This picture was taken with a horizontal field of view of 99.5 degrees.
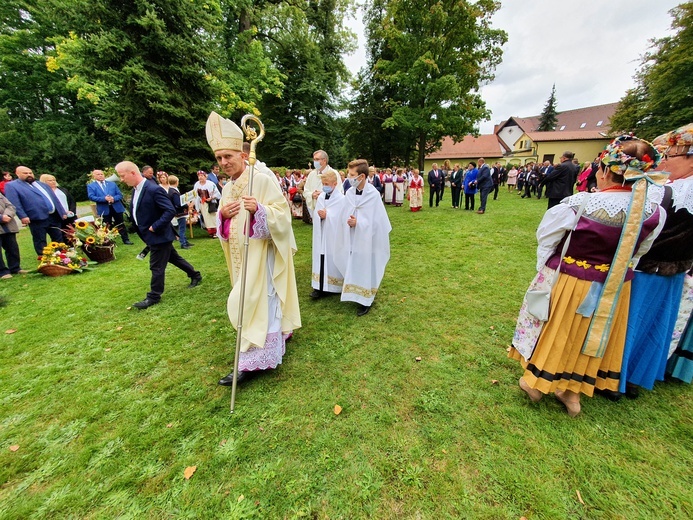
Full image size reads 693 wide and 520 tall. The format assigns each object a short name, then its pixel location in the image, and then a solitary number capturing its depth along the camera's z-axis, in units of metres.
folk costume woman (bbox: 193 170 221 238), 9.26
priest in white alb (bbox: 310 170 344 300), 4.73
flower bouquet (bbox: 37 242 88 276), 6.35
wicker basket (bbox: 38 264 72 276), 6.34
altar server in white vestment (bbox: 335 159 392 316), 4.39
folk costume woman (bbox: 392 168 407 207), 15.79
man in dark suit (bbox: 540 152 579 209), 8.52
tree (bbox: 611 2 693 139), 23.83
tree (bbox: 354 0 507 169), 21.22
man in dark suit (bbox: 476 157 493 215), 11.79
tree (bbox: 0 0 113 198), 19.22
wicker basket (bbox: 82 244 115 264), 7.11
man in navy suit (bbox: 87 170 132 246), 8.52
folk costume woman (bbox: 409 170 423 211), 13.12
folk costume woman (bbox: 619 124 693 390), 2.42
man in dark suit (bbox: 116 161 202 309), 4.60
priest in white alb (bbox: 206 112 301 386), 2.87
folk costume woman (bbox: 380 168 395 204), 15.88
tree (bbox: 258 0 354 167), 20.00
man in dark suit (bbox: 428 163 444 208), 13.97
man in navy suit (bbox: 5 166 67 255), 6.35
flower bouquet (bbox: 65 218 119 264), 6.98
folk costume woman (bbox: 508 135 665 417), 2.11
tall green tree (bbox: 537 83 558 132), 54.25
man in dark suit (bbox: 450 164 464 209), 13.20
